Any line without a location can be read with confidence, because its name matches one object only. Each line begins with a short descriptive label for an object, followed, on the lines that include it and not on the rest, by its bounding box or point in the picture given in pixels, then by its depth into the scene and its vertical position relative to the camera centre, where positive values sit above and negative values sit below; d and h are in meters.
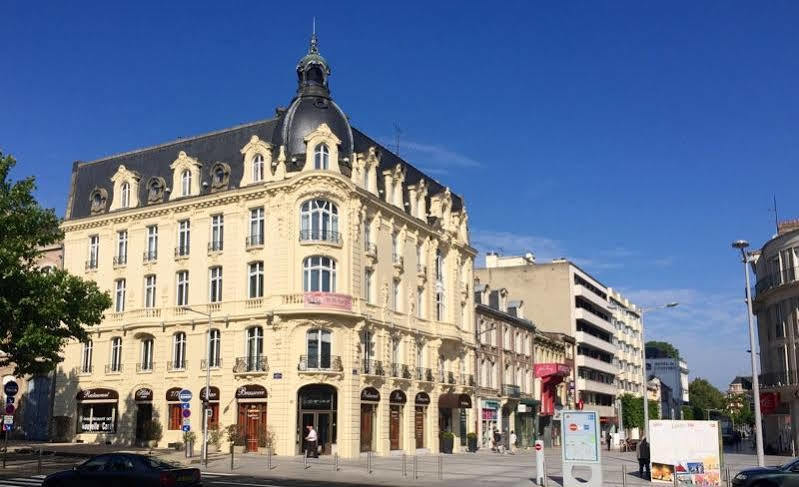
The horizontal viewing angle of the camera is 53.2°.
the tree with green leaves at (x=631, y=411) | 99.88 -2.85
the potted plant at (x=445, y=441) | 53.81 -3.41
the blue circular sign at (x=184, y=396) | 34.62 -0.16
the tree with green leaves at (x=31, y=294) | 33.41 +4.28
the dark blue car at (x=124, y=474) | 21.33 -2.16
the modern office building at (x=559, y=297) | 84.75 +9.74
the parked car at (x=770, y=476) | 23.61 -2.67
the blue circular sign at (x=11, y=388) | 29.16 +0.21
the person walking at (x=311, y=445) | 41.44 -2.78
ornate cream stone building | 44.03 +6.13
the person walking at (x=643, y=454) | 32.50 -2.66
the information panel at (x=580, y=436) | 27.38 -1.63
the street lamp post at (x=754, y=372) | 29.44 +0.55
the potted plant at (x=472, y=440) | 56.66 -3.53
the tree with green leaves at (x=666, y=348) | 165.88 +8.14
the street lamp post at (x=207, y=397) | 36.25 -0.28
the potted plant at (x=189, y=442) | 39.03 -2.41
